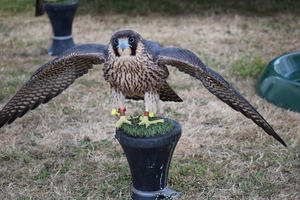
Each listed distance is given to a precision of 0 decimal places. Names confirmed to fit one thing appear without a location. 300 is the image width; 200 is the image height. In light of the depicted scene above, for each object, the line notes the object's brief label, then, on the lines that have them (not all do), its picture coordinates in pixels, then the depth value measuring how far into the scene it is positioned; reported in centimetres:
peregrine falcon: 217
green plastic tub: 392
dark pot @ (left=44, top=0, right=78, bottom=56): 565
